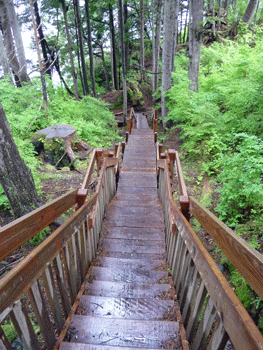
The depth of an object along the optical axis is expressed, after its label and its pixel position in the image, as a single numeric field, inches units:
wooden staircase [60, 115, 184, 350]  77.1
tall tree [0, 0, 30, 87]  473.7
